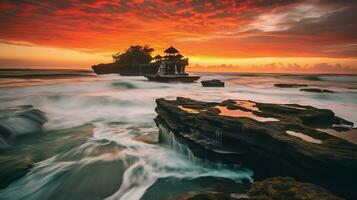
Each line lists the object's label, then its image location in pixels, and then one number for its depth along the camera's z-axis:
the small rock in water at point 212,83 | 45.45
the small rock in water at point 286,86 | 46.00
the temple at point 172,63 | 54.59
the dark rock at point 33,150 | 7.44
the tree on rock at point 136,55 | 78.88
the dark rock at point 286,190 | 4.07
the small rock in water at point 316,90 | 34.03
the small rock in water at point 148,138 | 11.03
